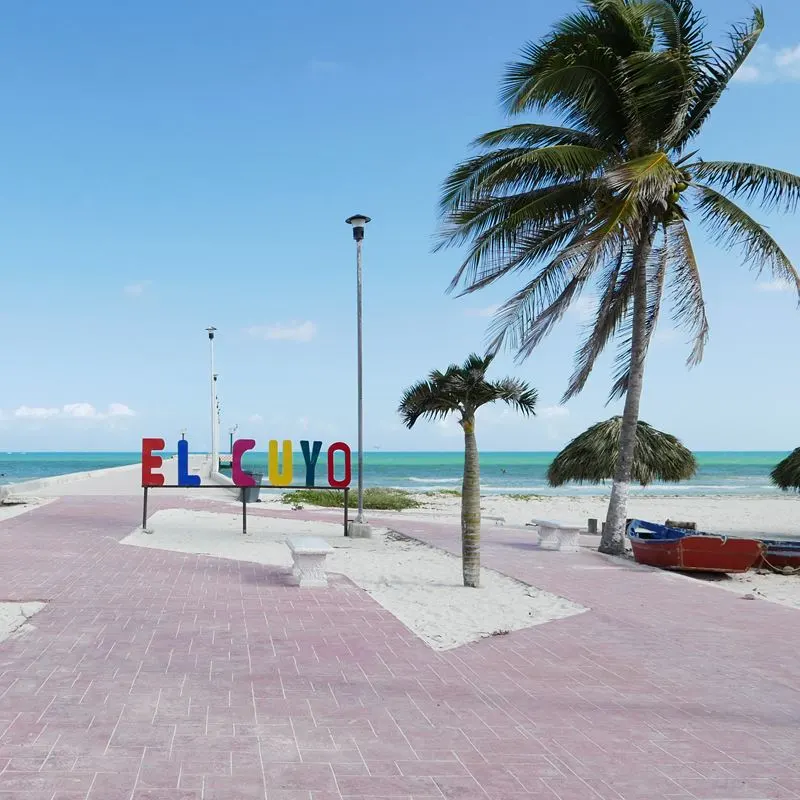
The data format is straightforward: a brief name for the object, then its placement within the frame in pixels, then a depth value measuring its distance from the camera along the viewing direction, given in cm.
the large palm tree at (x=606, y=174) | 1481
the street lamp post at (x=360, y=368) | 1697
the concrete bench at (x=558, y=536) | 1544
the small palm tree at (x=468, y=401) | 1085
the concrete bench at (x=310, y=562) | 1041
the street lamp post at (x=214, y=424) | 4050
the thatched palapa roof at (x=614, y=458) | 2002
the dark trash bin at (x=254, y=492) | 2352
